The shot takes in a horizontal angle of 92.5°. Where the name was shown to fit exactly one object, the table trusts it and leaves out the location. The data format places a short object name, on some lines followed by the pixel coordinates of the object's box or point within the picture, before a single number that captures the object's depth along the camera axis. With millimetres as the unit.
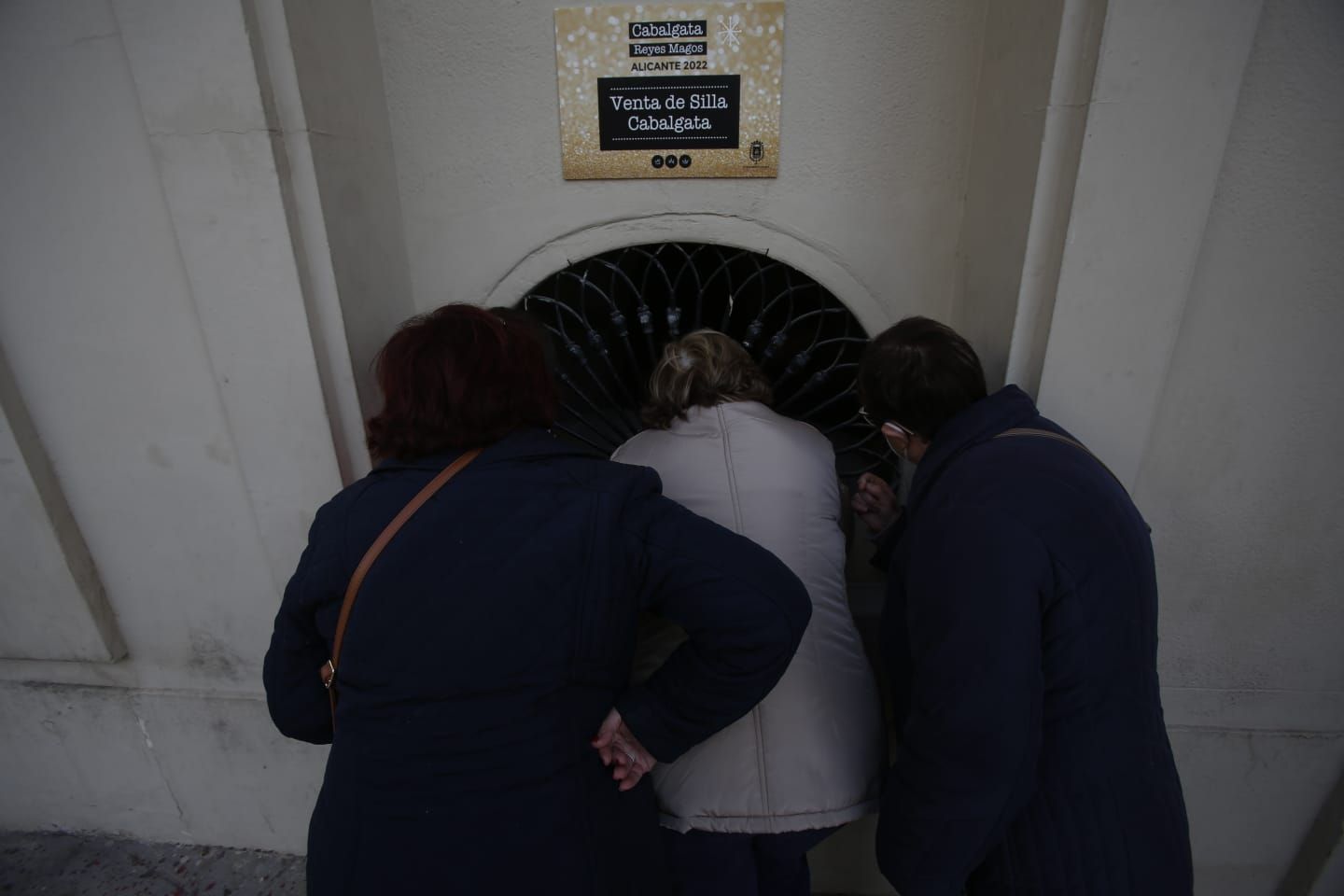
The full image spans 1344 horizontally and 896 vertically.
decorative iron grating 2127
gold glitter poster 1854
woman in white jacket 1489
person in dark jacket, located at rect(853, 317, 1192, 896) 1170
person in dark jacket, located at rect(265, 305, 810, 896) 1099
